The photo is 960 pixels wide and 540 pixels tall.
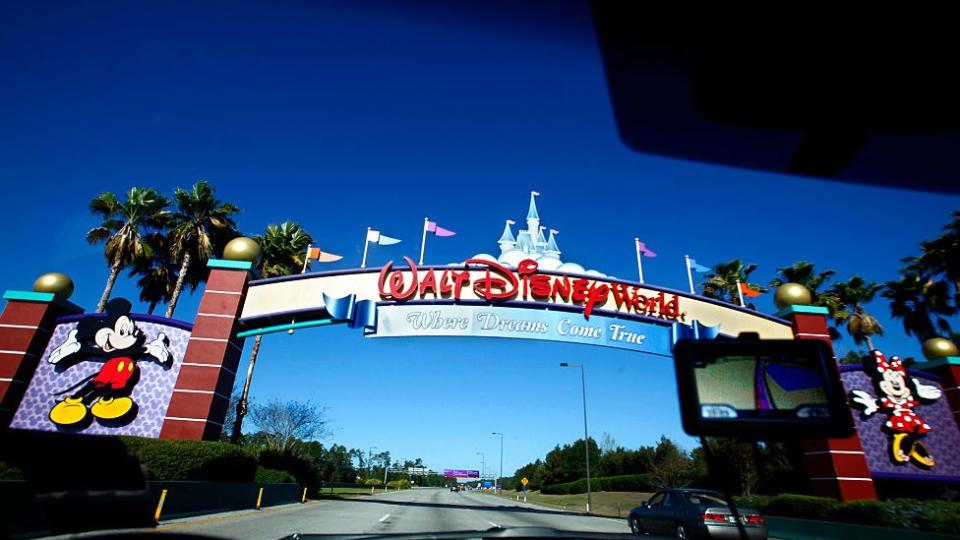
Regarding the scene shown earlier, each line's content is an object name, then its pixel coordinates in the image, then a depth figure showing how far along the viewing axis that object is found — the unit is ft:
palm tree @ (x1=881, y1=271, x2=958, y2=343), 91.76
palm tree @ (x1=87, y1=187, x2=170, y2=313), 89.61
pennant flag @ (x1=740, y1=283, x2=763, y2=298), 78.01
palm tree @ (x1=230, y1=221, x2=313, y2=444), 105.81
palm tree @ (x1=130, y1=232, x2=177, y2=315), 97.14
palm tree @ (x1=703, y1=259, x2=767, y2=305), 103.04
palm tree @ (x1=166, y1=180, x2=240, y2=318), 95.30
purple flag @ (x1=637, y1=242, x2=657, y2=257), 76.33
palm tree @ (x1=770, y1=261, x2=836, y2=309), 95.25
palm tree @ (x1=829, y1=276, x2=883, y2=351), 100.22
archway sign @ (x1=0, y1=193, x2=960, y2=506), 54.75
